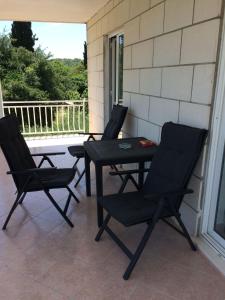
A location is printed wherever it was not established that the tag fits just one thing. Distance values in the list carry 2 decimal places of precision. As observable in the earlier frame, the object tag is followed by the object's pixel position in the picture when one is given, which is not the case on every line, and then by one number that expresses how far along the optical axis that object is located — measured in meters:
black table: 2.25
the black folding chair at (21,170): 2.35
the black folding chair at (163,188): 1.81
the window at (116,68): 4.06
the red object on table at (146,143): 2.66
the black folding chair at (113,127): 3.36
